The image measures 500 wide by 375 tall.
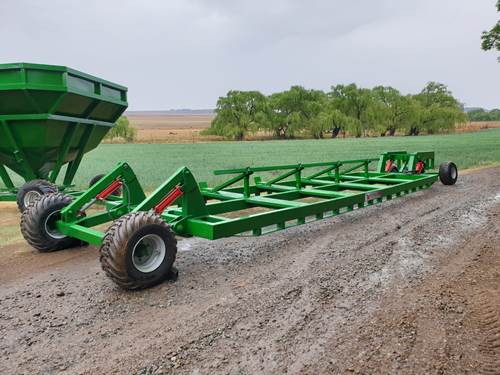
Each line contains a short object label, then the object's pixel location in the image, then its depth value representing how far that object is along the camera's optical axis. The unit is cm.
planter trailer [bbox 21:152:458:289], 381
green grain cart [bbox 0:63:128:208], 721
